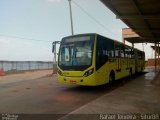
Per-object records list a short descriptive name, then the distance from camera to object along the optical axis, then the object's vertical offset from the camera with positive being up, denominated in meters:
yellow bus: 7.10 -0.03
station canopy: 8.32 +3.22
